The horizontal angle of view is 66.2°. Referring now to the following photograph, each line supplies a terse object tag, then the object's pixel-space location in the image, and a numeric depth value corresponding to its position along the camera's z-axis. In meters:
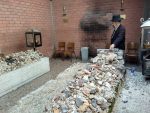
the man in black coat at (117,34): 2.78
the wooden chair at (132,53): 3.84
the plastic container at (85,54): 4.36
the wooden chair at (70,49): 4.60
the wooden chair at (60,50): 4.66
